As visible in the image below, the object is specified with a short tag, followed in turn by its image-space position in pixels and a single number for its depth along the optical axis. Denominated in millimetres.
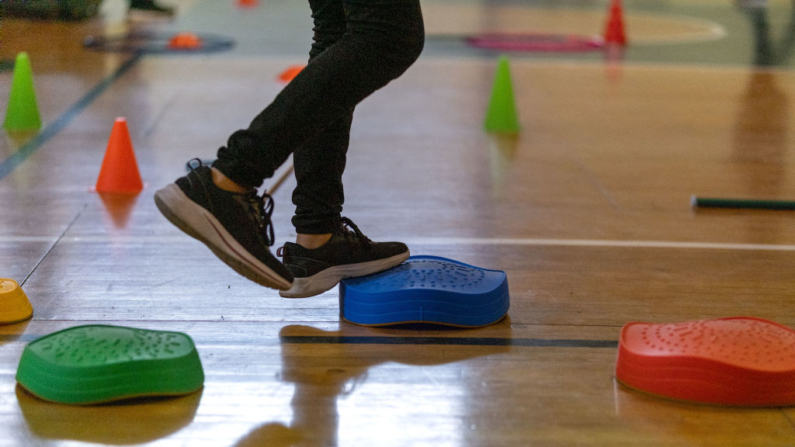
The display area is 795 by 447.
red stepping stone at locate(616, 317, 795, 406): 2584
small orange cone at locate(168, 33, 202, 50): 10984
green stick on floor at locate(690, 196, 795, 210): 5035
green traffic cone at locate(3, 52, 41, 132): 6516
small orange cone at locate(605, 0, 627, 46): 12437
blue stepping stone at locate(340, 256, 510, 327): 3156
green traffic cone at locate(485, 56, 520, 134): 7000
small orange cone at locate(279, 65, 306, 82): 8612
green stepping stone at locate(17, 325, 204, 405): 2514
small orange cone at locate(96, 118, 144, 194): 5086
